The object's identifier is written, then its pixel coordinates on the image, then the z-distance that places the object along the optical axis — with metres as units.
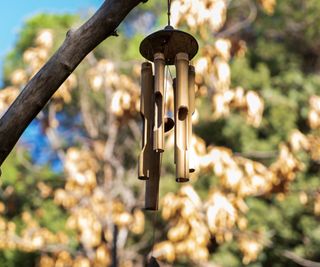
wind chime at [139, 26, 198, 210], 1.90
